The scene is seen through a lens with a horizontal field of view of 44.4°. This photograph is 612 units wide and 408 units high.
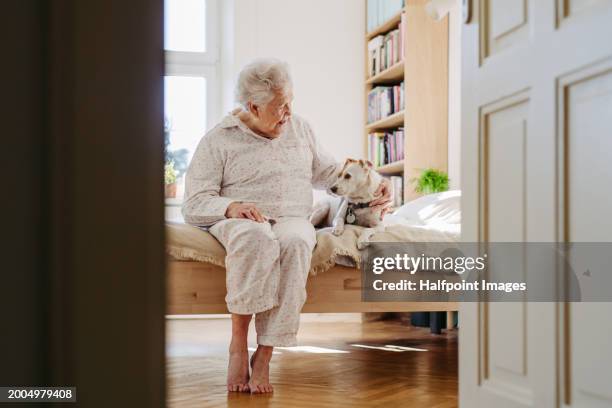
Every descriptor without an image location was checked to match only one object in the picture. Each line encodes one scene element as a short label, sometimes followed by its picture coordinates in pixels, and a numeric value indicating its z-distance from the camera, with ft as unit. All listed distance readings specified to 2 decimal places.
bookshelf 15.33
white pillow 11.36
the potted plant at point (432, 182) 14.62
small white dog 9.87
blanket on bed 9.24
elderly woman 8.41
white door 4.47
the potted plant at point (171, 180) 17.19
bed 9.29
